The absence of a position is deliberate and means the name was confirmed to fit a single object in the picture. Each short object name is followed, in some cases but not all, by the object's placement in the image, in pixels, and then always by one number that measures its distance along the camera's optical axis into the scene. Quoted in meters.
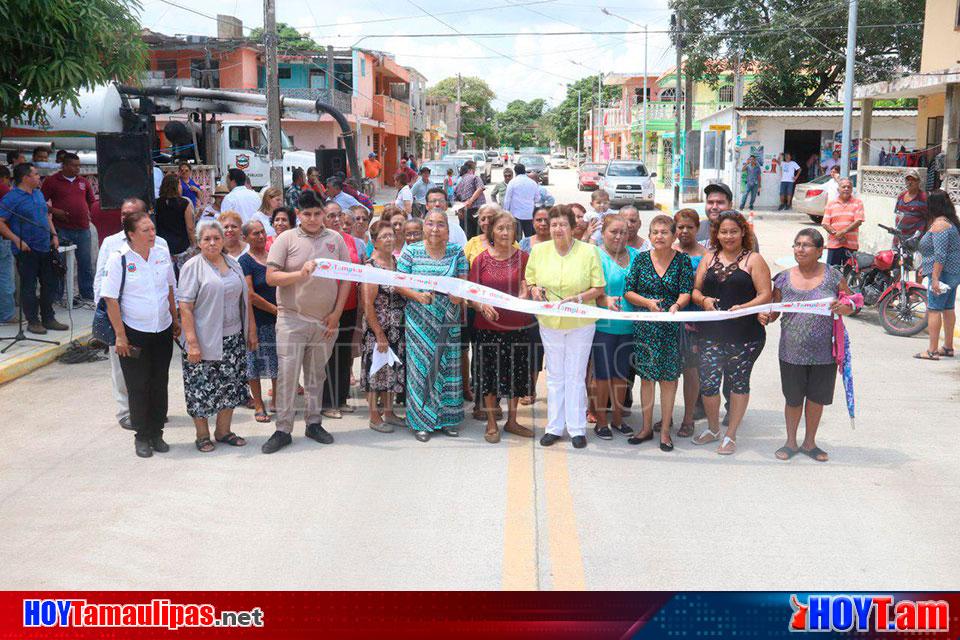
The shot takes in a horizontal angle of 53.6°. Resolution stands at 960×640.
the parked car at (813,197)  26.39
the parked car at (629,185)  34.53
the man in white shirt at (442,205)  9.02
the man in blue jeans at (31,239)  11.17
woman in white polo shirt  6.78
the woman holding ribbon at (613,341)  7.26
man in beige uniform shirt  7.02
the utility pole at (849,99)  22.34
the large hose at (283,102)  20.64
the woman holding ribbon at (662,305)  7.07
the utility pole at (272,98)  18.52
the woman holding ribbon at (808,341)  6.66
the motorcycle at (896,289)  11.66
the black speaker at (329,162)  20.22
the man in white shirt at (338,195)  13.41
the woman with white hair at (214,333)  6.89
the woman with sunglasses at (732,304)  6.86
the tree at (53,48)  10.14
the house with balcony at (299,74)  40.44
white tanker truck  18.31
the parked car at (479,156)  45.61
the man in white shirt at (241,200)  12.49
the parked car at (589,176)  46.16
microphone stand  10.48
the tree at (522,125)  145.12
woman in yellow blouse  7.00
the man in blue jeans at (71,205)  12.70
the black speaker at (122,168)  11.83
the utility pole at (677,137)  34.37
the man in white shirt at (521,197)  15.70
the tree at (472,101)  116.44
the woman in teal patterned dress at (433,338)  7.28
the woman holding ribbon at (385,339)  7.64
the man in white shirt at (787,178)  30.52
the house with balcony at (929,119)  19.41
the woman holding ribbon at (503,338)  7.32
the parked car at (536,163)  45.46
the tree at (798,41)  33.34
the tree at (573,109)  107.50
